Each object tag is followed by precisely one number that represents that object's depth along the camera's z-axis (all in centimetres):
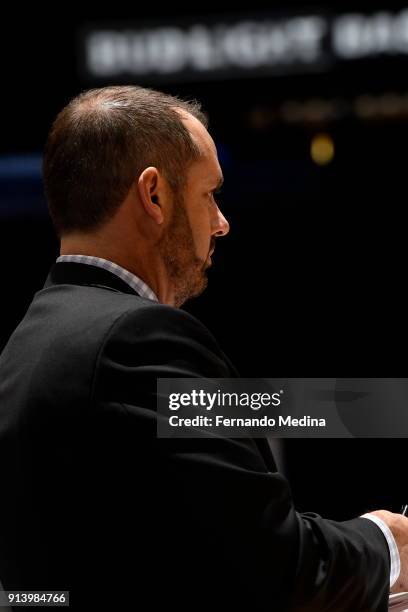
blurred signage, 727
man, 399
